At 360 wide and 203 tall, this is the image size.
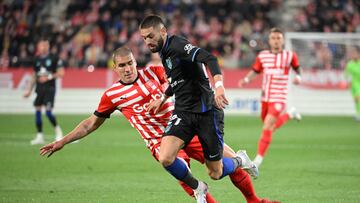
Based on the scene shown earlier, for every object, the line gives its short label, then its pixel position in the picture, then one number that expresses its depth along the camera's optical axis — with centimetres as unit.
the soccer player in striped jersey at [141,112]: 1653
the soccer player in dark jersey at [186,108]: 1519
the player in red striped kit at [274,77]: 2670
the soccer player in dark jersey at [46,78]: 3575
